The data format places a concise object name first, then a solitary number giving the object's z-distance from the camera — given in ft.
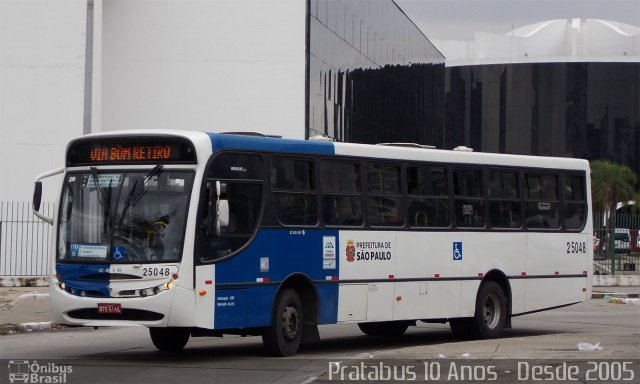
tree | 253.03
